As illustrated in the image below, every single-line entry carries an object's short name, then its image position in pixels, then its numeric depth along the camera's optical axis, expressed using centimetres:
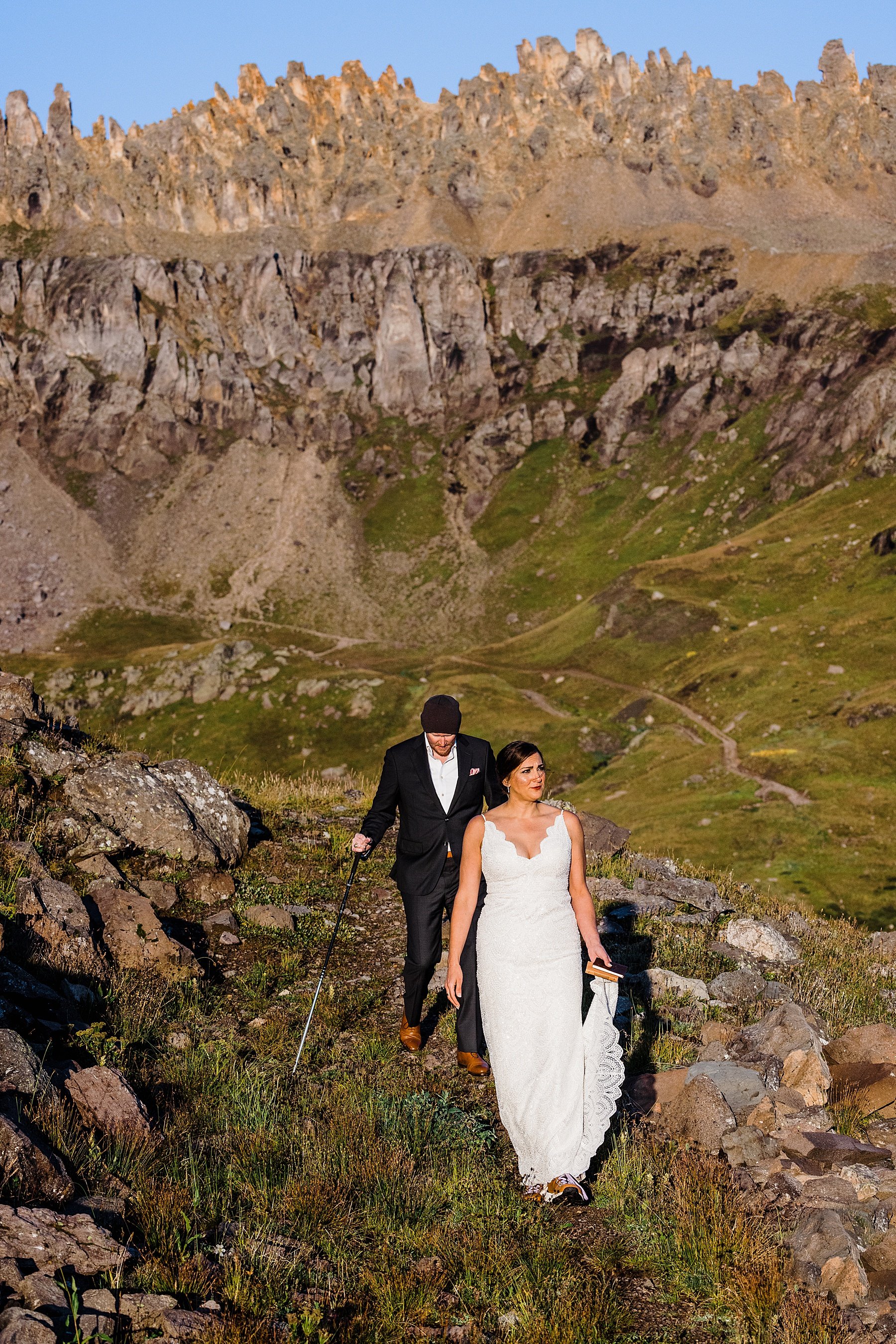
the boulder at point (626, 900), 1772
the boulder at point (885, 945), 2045
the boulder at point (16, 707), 1742
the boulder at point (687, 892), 1908
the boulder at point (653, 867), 2112
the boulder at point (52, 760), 1698
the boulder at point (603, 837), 2394
